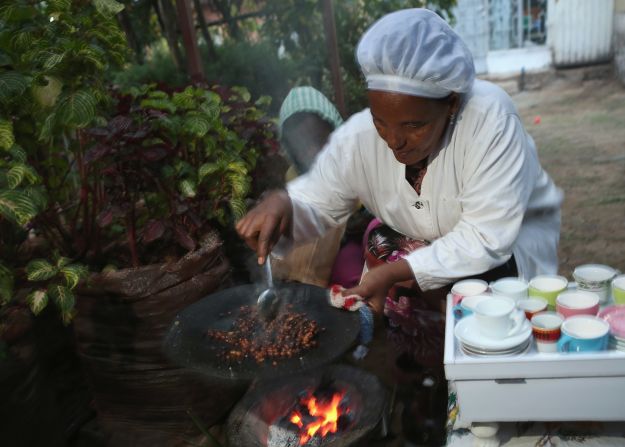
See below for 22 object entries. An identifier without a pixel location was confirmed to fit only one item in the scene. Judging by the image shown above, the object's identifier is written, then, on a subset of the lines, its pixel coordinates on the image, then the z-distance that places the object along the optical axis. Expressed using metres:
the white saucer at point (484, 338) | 1.48
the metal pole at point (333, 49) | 5.98
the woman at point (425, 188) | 1.95
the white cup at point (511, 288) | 1.74
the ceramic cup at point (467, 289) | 1.83
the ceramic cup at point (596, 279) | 1.73
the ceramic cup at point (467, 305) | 1.69
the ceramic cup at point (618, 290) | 1.65
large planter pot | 2.83
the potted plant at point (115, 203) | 2.52
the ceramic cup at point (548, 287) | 1.74
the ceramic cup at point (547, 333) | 1.50
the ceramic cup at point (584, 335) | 1.46
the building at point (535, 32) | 11.02
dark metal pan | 1.91
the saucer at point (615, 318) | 1.47
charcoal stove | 2.27
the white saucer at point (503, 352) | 1.49
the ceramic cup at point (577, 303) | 1.60
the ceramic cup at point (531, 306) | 1.64
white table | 1.44
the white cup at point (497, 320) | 1.51
